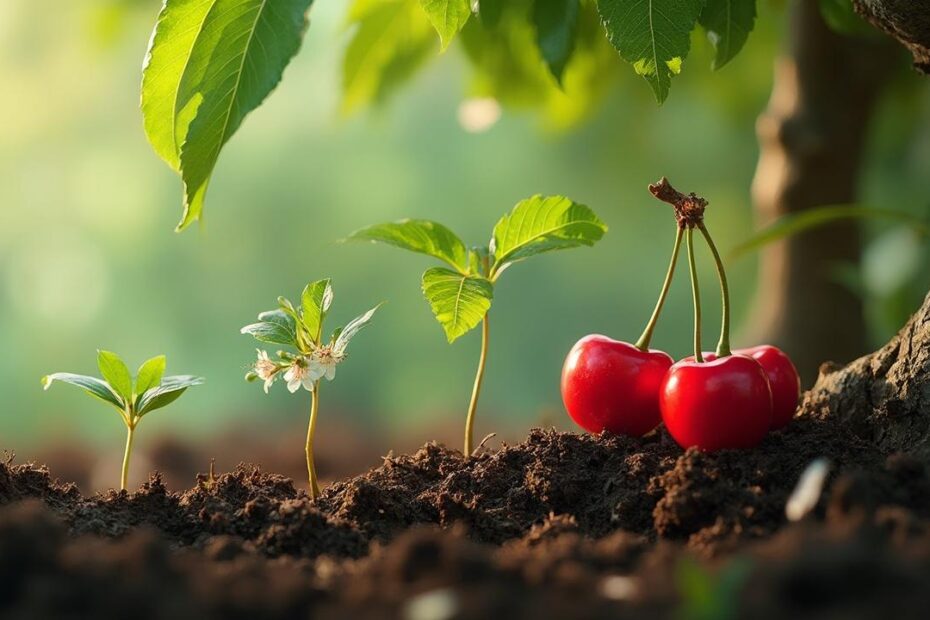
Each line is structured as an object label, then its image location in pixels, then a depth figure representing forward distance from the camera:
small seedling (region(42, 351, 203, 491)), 0.73
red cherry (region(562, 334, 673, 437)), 0.74
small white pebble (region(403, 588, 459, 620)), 0.59
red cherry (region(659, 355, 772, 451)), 0.72
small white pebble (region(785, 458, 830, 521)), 0.65
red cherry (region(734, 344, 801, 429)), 0.74
